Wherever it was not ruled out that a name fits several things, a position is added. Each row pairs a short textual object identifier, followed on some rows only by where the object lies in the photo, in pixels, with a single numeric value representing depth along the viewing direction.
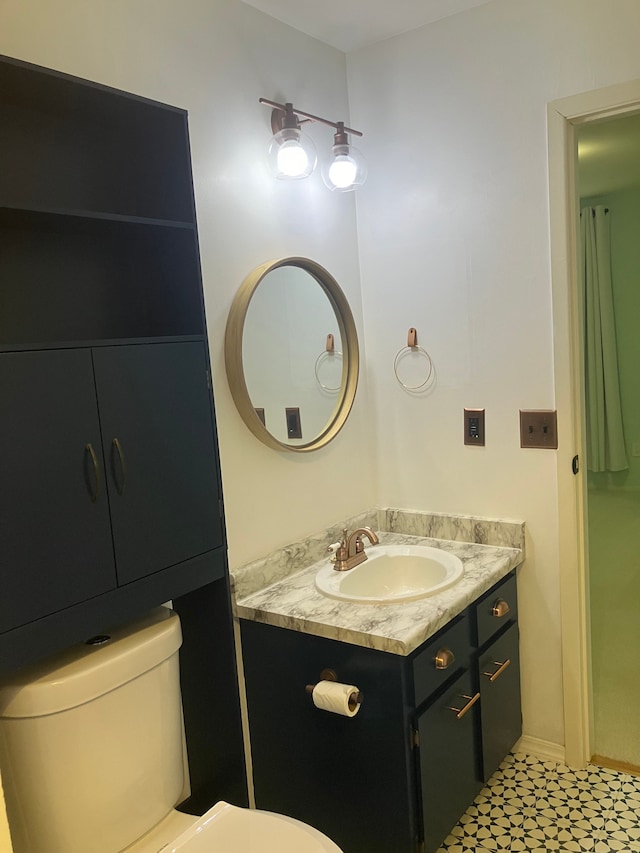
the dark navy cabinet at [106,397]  1.26
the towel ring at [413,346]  2.37
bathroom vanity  1.68
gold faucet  2.07
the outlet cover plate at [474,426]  2.29
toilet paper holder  1.76
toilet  1.33
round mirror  1.96
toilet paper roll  1.65
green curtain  5.00
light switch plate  2.15
